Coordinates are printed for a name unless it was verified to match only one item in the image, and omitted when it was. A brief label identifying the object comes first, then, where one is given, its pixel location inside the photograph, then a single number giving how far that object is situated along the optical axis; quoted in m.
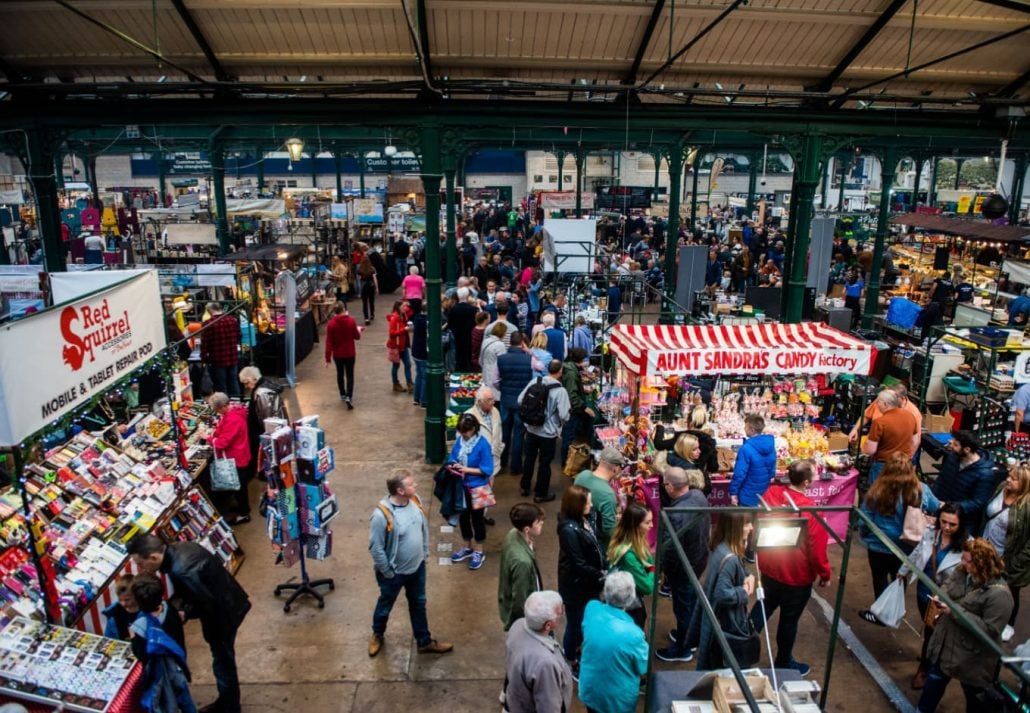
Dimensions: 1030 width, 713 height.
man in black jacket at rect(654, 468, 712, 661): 5.63
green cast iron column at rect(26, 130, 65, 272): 9.05
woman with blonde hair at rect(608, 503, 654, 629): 5.11
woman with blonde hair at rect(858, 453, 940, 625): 6.03
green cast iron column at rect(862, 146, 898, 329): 16.11
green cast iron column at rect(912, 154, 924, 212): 26.33
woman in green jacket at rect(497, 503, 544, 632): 4.86
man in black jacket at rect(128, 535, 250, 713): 4.74
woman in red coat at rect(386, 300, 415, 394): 11.77
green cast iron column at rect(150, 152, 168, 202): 33.47
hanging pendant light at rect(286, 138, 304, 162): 17.59
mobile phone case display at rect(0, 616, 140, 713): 4.35
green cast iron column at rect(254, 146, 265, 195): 29.60
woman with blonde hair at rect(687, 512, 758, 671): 4.76
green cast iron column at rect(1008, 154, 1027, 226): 24.89
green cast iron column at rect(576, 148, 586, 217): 23.03
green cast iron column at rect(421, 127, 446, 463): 8.82
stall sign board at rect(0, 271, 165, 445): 4.33
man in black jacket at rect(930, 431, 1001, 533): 6.52
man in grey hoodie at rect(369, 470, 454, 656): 5.39
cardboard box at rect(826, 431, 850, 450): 8.45
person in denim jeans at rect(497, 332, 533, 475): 8.82
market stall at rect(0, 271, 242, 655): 4.55
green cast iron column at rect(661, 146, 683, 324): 15.38
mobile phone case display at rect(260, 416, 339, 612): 5.95
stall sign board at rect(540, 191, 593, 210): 21.27
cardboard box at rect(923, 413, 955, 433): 9.92
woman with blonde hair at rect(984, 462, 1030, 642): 5.91
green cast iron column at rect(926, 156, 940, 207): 35.19
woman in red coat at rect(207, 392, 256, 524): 7.70
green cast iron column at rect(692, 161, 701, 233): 26.52
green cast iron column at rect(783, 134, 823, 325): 9.47
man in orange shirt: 7.59
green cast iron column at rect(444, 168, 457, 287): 14.73
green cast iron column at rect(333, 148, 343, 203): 26.86
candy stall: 7.59
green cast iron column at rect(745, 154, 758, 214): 30.95
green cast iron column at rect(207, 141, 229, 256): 18.23
